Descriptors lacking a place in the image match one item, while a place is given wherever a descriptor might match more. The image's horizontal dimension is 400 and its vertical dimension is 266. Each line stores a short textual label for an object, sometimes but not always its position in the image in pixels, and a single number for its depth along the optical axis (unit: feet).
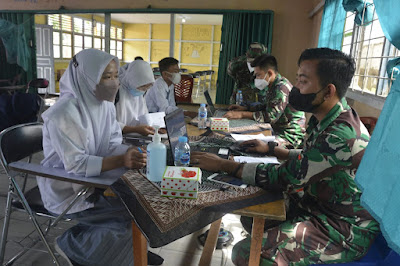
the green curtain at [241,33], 17.31
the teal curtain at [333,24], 10.46
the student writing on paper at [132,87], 8.43
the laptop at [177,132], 4.94
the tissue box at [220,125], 7.59
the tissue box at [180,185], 3.57
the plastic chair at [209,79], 31.55
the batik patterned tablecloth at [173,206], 3.19
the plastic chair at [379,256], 3.46
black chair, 4.89
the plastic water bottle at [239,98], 12.98
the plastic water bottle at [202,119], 7.88
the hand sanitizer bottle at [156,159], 4.06
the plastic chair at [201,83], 29.24
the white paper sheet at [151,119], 8.25
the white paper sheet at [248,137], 6.72
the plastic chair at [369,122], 6.24
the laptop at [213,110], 10.14
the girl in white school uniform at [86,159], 4.57
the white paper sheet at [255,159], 5.22
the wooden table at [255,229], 3.39
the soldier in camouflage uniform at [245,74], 12.98
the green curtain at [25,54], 20.58
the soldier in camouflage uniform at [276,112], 8.78
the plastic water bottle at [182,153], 4.41
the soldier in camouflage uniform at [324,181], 3.70
